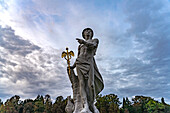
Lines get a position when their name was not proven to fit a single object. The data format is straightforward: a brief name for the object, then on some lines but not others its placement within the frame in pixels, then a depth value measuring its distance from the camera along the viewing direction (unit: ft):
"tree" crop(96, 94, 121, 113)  110.83
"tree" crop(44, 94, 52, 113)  118.32
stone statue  22.59
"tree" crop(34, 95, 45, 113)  133.28
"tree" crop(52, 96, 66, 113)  104.59
